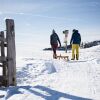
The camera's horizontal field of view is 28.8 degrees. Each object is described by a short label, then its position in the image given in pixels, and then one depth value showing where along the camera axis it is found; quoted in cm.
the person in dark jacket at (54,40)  1345
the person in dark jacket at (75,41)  1274
